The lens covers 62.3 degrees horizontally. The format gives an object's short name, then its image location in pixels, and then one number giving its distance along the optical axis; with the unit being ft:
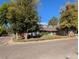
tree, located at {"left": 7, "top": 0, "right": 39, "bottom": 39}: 44.15
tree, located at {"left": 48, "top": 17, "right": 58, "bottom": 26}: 115.26
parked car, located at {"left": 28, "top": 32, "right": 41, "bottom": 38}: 52.55
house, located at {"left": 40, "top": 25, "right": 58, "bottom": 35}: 70.37
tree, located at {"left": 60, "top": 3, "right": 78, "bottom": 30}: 54.58
